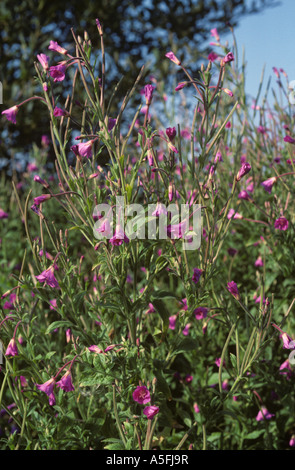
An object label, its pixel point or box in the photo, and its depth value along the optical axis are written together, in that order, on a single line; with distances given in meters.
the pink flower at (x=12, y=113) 1.58
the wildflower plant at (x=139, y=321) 1.44
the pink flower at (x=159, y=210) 1.42
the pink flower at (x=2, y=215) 3.01
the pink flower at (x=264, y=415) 1.99
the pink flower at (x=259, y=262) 2.29
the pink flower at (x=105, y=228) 1.38
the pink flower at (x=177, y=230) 1.43
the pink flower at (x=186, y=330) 2.11
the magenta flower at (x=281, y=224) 1.95
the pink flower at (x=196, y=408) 1.95
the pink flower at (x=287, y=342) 1.45
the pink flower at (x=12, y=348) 1.50
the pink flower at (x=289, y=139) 1.85
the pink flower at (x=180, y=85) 1.49
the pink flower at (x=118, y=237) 1.34
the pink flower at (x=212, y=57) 1.83
